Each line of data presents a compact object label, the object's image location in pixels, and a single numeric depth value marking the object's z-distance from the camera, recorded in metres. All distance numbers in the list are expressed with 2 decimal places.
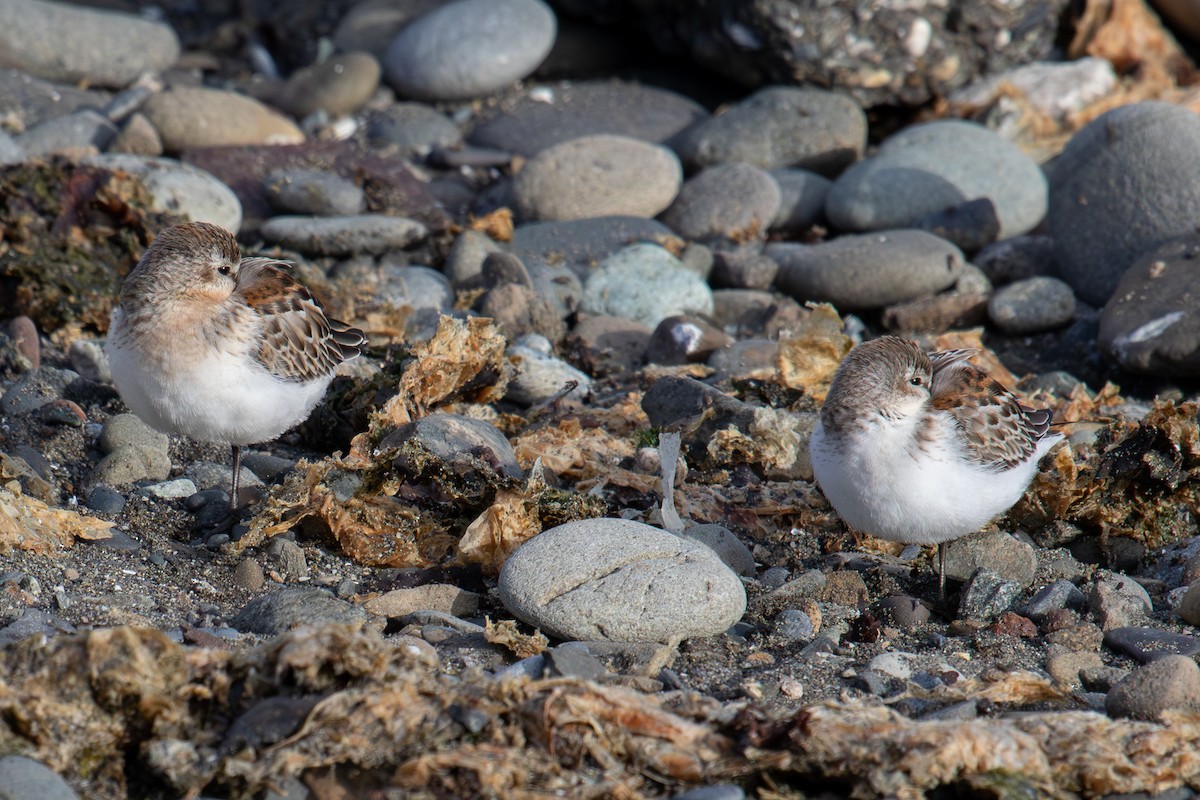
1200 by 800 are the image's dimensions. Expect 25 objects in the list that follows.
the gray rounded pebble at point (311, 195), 11.23
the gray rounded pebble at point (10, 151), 10.88
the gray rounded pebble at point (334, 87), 13.63
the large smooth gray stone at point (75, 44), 13.34
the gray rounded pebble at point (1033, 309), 10.63
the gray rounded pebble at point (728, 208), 11.85
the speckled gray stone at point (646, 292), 10.42
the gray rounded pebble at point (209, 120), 12.22
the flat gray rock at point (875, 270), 10.71
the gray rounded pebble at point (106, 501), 6.62
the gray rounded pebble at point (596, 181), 11.77
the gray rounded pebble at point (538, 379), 8.69
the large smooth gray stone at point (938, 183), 11.87
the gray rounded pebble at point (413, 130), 13.18
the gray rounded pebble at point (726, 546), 6.66
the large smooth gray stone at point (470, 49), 13.79
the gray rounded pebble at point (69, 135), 11.75
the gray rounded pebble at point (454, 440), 7.01
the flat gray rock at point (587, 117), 13.32
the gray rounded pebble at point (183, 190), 10.33
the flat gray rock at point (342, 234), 10.52
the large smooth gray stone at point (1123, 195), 10.64
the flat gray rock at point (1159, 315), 9.21
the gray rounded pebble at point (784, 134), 12.96
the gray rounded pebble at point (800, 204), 12.33
